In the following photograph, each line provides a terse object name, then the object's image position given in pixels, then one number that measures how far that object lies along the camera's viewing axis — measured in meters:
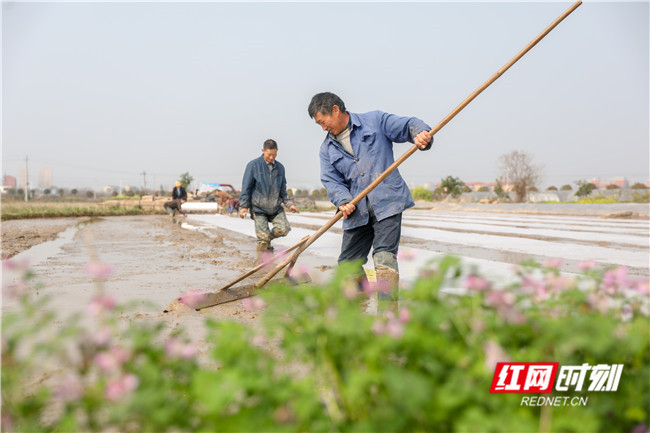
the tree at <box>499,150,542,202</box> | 34.71
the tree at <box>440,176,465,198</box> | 41.25
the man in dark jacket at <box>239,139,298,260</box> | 6.83
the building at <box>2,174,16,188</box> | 140.14
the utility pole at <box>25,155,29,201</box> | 54.91
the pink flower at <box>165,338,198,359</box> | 1.25
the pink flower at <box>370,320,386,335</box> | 1.34
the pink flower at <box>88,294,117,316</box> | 1.18
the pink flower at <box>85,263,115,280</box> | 1.23
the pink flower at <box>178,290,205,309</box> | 1.59
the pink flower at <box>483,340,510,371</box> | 1.14
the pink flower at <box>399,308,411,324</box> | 1.40
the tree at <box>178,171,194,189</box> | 56.82
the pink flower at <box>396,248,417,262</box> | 1.72
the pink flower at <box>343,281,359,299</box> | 1.36
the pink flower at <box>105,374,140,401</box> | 1.08
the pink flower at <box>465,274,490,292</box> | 1.35
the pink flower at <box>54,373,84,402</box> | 1.14
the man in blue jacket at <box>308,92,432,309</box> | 3.89
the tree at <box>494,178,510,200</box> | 37.19
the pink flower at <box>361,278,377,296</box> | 1.65
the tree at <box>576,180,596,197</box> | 37.41
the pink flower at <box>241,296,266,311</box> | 1.53
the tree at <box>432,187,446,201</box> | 43.19
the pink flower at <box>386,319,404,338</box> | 1.26
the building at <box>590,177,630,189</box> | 50.83
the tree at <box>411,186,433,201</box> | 42.25
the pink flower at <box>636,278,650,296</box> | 1.46
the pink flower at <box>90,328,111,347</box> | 1.20
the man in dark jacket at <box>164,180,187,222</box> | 18.25
